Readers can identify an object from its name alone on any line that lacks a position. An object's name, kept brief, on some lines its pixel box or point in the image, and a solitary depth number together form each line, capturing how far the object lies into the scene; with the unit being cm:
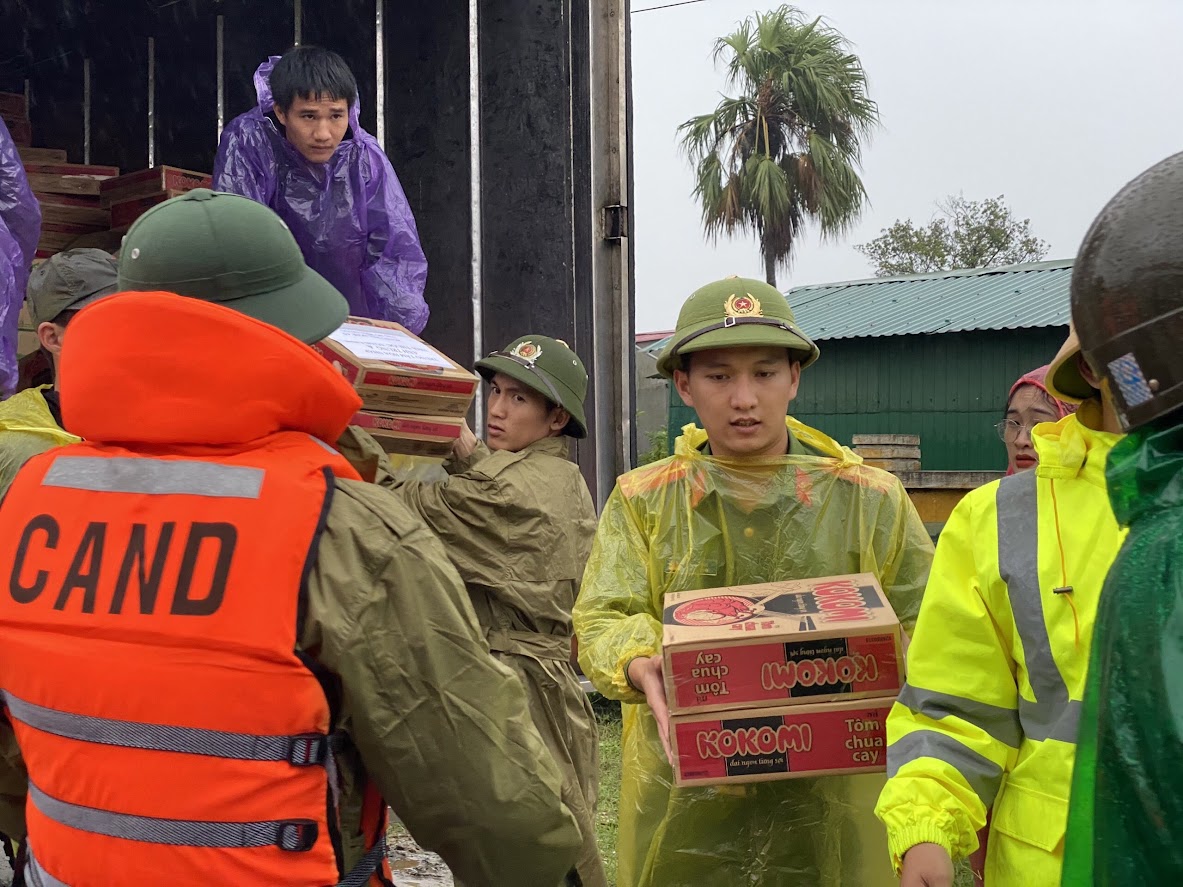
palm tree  3559
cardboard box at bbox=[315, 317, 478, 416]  372
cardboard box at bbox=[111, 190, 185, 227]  672
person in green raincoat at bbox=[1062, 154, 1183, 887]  97
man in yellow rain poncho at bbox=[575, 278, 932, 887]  284
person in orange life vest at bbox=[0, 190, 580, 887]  166
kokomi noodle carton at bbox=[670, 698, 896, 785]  248
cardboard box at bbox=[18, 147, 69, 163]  730
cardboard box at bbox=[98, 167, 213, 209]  670
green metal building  2156
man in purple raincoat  505
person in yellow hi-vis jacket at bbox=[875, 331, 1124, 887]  186
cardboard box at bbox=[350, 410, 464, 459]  384
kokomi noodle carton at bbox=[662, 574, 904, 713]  245
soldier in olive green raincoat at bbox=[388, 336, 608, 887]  433
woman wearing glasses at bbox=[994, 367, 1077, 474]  466
